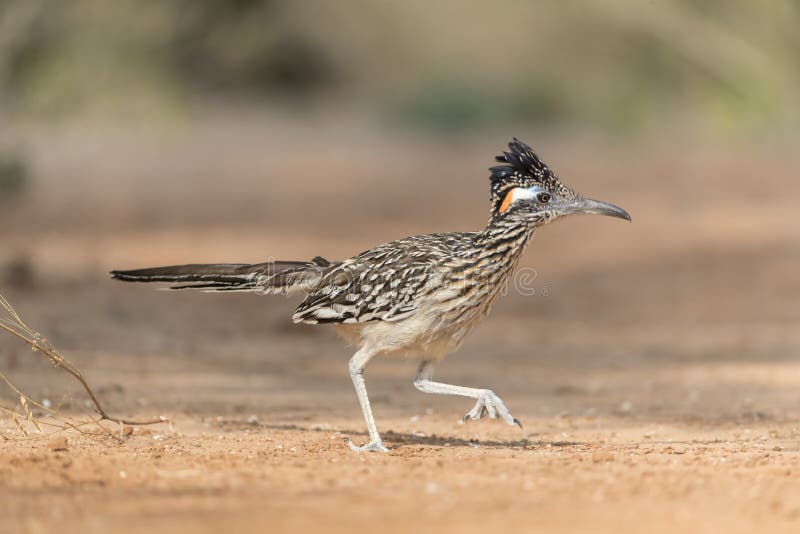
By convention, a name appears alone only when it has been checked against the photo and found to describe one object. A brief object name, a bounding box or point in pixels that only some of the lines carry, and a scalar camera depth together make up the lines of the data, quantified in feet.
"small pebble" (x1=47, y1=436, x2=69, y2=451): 41.50
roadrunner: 45.57
